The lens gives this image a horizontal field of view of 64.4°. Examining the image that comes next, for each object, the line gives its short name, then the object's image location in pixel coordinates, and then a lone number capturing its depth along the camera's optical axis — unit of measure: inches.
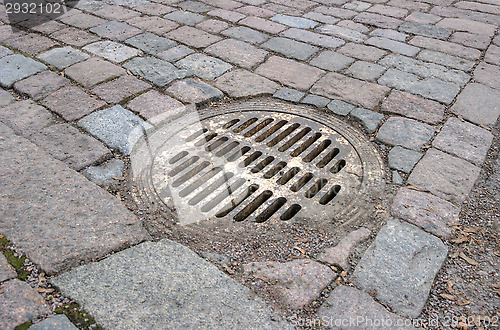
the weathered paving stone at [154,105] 109.7
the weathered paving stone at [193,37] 145.9
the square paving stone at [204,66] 128.0
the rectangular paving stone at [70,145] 93.1
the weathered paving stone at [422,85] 118.4
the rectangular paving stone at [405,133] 100.4
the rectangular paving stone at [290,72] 123.8
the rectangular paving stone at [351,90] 115.4
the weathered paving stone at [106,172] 88.7
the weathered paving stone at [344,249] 71.2
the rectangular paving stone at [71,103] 108.7
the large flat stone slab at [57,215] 70.8
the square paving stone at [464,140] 97.3
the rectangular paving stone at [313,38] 145.6
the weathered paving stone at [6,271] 65.3
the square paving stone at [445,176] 86.4
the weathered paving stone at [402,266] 64.9
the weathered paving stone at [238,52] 135.0
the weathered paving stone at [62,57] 132.3
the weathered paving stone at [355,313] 61.0
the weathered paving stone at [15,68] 123.0
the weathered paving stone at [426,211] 78.1
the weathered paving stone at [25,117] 102.4
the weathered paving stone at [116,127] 99.5
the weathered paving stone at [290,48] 139.2
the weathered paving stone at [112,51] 136.3
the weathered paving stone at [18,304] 58.7
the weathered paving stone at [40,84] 117.2
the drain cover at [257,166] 83.6
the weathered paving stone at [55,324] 57.9
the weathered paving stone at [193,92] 116.0
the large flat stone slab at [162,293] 60.4
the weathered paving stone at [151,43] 141.8
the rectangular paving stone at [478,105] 110.0
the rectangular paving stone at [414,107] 109.7
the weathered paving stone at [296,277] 64.9
